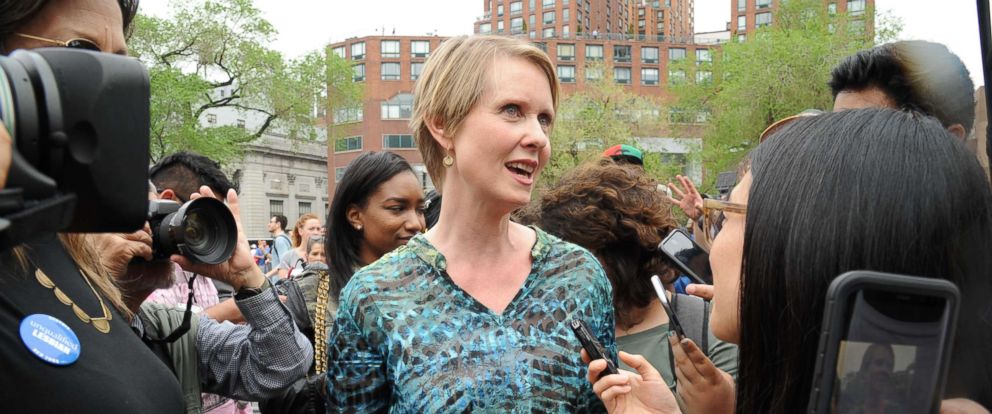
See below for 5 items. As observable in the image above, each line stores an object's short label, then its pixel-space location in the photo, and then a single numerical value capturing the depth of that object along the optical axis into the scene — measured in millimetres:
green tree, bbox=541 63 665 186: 42688
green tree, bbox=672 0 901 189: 32188
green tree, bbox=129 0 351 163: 29547
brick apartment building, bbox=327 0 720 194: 68625
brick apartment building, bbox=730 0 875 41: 82062
